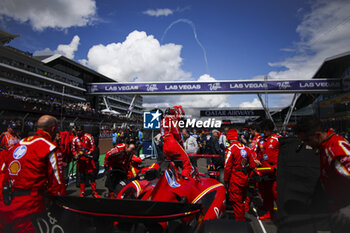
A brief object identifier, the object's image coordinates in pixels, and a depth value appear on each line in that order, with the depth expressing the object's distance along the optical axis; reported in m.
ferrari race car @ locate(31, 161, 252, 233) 1.53
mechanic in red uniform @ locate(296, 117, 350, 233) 1.51
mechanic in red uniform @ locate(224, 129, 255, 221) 3.96
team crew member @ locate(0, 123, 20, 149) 6.33
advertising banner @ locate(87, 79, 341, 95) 18.61
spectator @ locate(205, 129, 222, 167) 8.65
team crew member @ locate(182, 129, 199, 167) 6.60
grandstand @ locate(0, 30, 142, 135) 16.22
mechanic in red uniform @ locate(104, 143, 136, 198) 4.61
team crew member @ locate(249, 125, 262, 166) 5.07
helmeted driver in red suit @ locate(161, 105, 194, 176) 3.55
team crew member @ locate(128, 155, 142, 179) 4.70
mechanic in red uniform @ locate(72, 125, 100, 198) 5.64
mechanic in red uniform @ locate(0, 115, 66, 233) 2.04
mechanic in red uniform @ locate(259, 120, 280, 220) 4.34
